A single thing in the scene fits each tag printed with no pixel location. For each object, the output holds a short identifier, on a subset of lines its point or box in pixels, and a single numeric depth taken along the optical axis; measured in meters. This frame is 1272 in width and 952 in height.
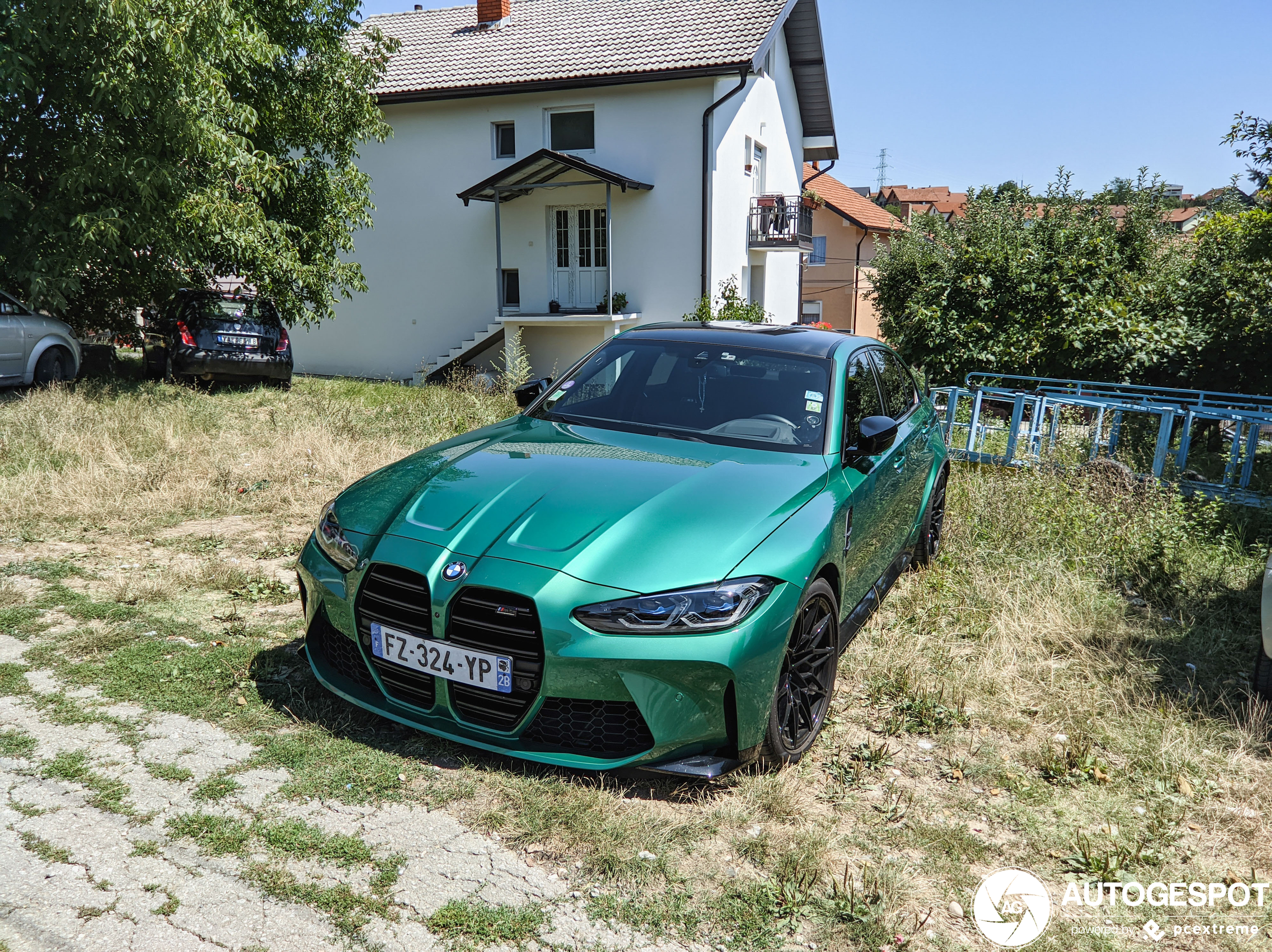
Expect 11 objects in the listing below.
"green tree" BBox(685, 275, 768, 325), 18.88
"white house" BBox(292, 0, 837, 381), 19.34
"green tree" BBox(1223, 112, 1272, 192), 11.46
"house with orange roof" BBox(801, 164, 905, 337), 39.16
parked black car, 13.47
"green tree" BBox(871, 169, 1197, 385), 14.23
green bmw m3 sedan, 3.00
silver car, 11.48
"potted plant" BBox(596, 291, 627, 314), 20.02
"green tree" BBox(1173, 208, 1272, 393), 12.76
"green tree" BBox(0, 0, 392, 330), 10.61
